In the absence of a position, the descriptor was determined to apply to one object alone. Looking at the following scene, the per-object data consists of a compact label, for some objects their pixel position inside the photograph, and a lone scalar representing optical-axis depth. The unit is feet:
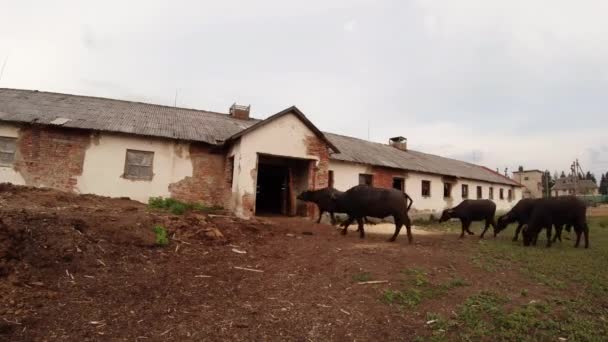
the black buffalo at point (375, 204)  33.58
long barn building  41.52
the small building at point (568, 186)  164.66
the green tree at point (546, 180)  120.73
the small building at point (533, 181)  159.94
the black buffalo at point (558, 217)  35.63
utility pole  94.15
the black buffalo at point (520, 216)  39.49
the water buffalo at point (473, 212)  42.21
